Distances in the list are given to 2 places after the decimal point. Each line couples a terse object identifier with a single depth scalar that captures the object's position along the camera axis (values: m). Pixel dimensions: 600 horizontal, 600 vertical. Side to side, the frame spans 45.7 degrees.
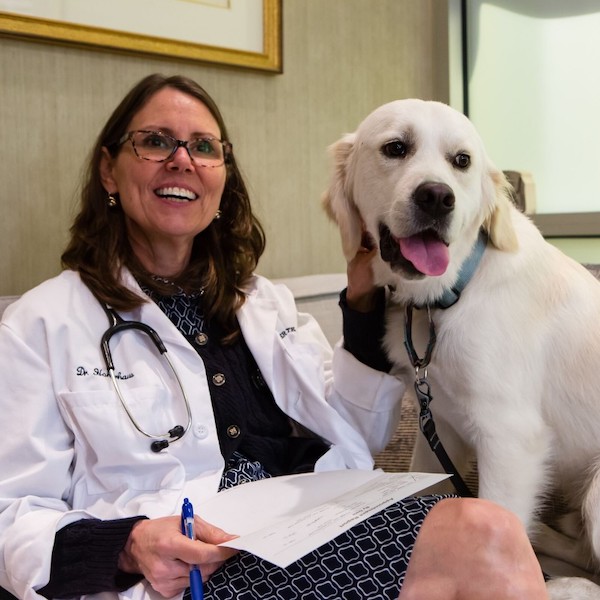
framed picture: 1.69
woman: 1.00
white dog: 1.30
